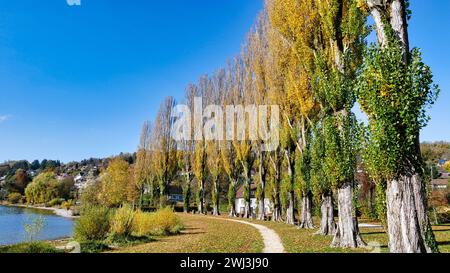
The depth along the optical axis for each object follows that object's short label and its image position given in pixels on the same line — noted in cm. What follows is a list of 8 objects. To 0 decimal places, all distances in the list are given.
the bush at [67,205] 4561
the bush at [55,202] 5426
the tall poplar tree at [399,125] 795
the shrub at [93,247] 1209
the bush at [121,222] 1469
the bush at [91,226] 1372
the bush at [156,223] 1659
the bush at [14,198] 6511
